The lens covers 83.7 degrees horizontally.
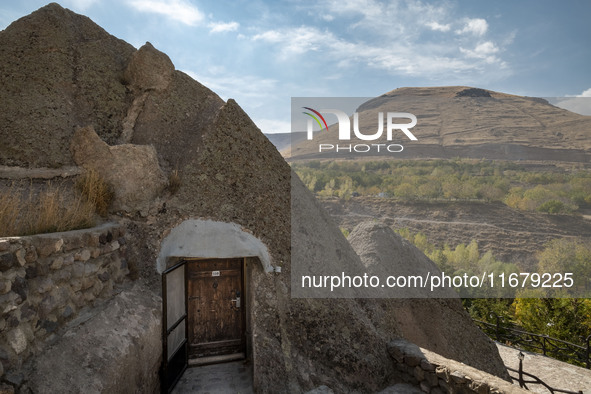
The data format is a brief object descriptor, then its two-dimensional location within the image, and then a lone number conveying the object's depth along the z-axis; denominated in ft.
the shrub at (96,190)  16.08
